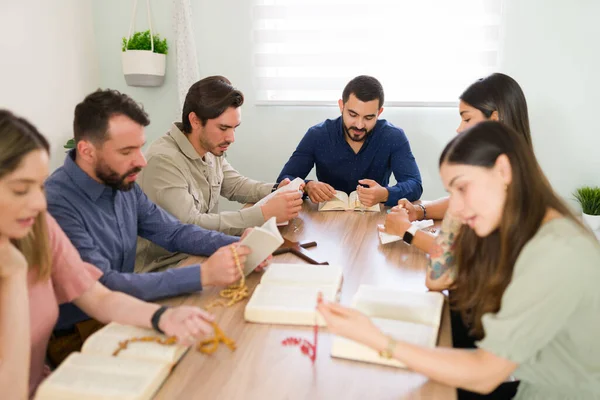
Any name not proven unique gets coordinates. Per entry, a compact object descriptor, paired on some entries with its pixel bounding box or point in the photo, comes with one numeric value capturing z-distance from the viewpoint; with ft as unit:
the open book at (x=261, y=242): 4.95
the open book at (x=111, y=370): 3.36
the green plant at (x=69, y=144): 10.64
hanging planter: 11.32
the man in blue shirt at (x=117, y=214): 4.84
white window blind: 11.18
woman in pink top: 3.51
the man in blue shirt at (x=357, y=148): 8.72
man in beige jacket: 6.82
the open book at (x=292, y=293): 4.31
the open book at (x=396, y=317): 3.80
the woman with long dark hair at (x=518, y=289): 3.39
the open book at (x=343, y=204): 7.68
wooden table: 3.47
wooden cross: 5.67
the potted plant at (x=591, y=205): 11.30
